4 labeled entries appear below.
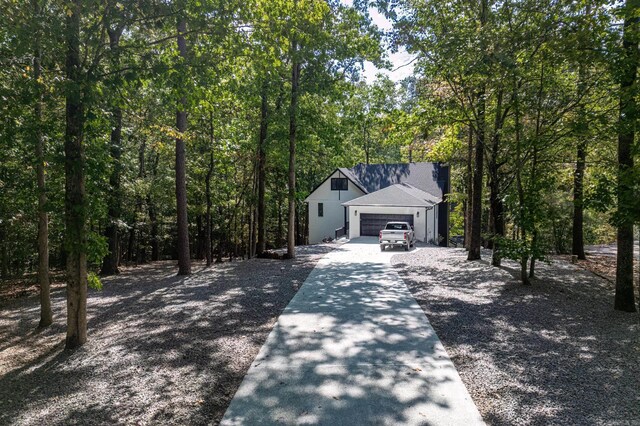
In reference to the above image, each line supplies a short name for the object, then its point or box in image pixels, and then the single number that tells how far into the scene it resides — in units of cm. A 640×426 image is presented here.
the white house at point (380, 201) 2802
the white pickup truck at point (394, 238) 2108
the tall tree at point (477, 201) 1513
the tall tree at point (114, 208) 1527
